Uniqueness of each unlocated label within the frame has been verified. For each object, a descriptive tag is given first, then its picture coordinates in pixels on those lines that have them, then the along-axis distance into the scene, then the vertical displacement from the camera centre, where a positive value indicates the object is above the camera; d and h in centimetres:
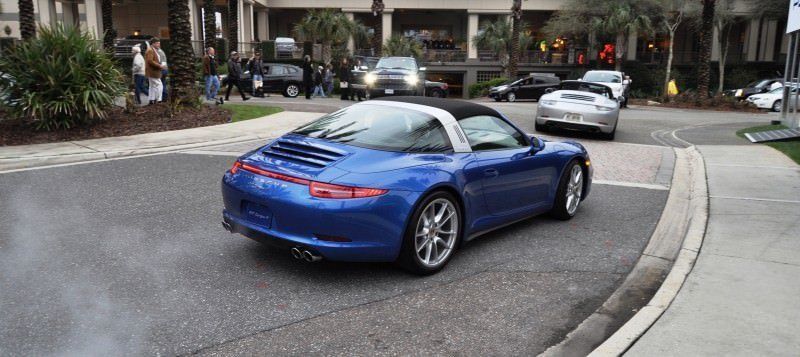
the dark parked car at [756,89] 3183 -148
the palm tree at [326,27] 4038 +182
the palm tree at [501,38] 4544 +138
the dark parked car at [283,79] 2616 -95
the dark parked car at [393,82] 2116 -83
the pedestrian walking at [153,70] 1491 -36
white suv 2661 -86
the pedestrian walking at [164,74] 1566 -51
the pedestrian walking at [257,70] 2319 -53
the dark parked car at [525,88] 3281 -155
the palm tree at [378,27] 3681 +166
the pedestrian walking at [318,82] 2648 -107
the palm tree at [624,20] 3941 +239
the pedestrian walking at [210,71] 1856 -47
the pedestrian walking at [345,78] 2531 -88
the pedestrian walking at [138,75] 1558 -50
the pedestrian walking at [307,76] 2466 -78
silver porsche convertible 1399 -117
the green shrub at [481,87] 3854 -183
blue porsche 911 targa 457 -97
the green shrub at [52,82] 1184 -53
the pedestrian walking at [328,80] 2954 -110
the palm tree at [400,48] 4462 +60
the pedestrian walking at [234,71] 2000 -49
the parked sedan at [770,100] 2783 -176
